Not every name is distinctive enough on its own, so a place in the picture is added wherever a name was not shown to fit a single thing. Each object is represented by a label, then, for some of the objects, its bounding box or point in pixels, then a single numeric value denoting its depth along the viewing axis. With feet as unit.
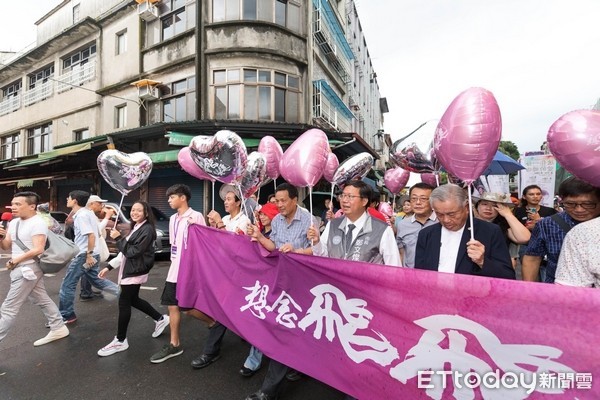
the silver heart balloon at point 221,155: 9.81
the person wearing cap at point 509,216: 8.30
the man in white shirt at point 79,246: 13.92
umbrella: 19.80
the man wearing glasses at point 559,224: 6.50
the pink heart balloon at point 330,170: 14.32
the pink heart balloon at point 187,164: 14.20
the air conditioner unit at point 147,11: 41.11
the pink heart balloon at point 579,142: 5.50
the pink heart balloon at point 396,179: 18.58
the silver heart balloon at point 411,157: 12.27
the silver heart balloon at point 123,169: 12.09
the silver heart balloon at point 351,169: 13.48
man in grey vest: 7.95
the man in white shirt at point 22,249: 10.72
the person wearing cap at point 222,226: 10.34
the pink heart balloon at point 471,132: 6.66
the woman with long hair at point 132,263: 10.86
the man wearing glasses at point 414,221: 10.40
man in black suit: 6.30
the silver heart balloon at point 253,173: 12.55
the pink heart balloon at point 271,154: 14.82
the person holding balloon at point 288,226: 8.96
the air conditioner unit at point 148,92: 41.19
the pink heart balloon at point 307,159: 10.62
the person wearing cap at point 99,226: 14.90
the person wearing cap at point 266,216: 12.99
